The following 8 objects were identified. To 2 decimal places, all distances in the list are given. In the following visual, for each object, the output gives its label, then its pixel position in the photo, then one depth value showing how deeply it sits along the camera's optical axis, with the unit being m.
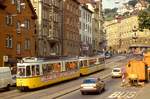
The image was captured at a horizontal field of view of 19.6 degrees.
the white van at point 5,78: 46.04
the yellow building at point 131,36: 173.38
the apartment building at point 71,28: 94.51
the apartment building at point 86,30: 112.03
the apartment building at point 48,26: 80.06
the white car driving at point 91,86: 40.72
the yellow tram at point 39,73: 45.09
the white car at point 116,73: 63.44
